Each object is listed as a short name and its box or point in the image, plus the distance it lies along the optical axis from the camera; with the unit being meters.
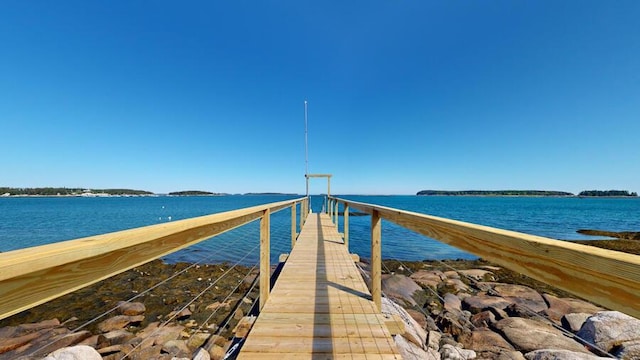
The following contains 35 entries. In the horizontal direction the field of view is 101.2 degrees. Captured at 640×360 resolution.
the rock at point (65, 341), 3.57
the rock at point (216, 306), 4.92
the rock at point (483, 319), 4.15
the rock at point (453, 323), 3.87
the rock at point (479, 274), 7.06
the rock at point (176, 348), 3.32
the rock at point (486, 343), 3.20
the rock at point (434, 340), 3.35
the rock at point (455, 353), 3.04
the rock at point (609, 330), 3.05
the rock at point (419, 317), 4.11
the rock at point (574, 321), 3.92
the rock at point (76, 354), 2.77
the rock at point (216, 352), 3.26
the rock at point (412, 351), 2.74
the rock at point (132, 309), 4.78
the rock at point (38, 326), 4.24
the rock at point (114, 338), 3.71
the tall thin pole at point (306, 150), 14.02
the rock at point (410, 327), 3.14
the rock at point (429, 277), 6.28
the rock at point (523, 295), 5.05
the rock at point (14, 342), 3.62
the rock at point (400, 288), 5.18
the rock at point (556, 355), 2.62
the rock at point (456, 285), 6.04
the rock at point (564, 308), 4.60
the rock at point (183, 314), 4.58
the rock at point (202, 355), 2.90
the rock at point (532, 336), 3.18
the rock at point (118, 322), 4.26
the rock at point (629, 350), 2.85
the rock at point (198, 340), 3.58
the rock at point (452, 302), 4.87
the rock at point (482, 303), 4.77
